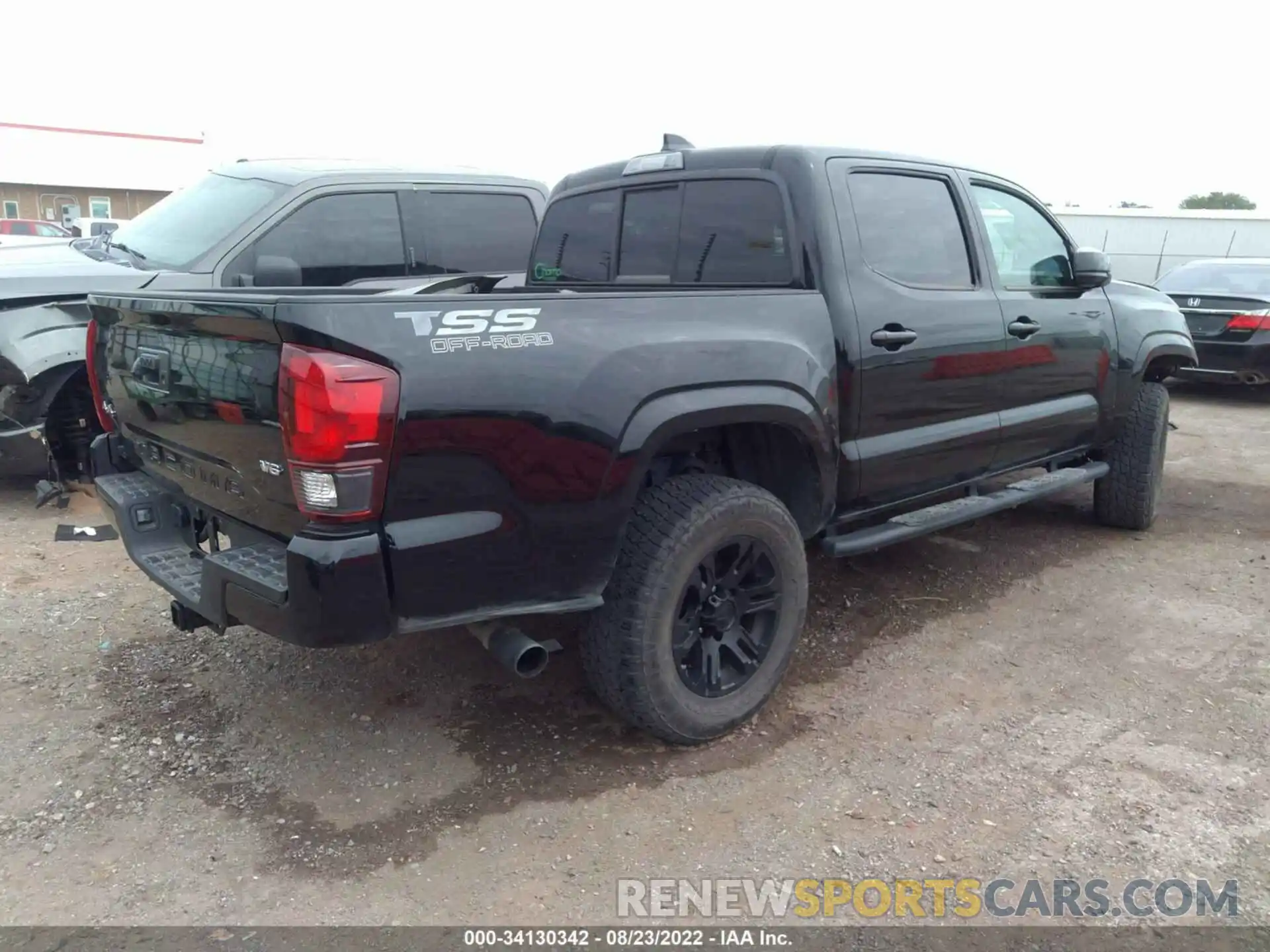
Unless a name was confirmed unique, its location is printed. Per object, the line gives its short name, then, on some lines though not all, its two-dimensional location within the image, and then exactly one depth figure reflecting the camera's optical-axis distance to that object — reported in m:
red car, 21.50
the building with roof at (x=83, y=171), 35.28
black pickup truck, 2.47
